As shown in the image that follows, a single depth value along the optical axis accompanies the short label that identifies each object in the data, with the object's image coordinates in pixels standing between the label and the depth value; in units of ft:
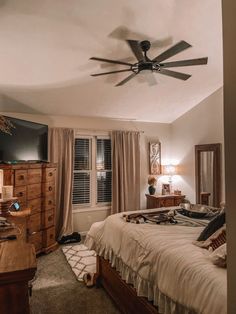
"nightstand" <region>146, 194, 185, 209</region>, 16.49
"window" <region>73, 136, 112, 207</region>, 16.42
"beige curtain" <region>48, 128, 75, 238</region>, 14.92
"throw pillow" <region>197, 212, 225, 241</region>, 6.32
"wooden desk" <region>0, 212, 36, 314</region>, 3.76
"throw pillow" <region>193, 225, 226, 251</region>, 5.73
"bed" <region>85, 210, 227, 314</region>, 4.65
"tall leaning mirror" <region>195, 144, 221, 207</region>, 14.85
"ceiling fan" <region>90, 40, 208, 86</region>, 7.17
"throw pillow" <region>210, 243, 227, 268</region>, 4.84
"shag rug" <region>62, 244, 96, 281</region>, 10.70
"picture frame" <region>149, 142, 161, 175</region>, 18.26
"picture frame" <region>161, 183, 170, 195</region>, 17.83
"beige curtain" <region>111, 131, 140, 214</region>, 16.57
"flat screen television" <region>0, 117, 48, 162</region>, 11.60
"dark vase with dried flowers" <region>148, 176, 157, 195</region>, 17.44
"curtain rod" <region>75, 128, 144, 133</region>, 16.07
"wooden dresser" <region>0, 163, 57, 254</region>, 10.94
